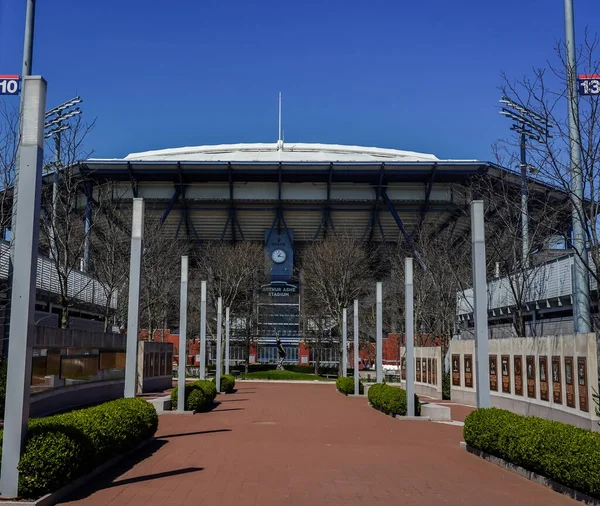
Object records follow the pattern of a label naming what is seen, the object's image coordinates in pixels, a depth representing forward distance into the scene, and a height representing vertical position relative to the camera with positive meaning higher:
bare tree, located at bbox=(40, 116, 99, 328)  23.34 +4.69
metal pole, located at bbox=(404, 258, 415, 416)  20.69 +0.02
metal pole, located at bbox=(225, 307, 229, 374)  39.53 +0.40
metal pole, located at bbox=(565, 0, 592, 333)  12.93 +3.14
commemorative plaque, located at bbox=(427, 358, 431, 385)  34.69 -1.39
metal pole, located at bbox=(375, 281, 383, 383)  25.58 +0.18
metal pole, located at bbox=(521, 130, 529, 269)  21.62 +4.15
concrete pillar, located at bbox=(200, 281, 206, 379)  27.61 +0.84
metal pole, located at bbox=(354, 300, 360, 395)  31.95 +0.11
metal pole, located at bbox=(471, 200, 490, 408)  14.12 +0.83
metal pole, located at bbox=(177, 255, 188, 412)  21.73 -0.02
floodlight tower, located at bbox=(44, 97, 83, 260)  23.59 +7.40
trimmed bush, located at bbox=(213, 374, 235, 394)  36.30 -2.28
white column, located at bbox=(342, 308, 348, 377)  36.00 -0.15
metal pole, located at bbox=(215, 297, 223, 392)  33.09 -0.83
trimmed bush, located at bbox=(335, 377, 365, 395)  35.28 -2.29
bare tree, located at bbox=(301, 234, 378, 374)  53.97 +5.22
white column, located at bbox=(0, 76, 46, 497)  8.36 +0.71
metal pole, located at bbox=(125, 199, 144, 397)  15.37 +1.03
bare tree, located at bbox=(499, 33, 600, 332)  11.98 +3.42
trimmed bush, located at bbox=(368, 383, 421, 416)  21.84 -1.92
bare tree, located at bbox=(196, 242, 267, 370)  57.72 +5.56
